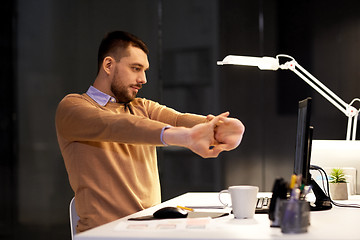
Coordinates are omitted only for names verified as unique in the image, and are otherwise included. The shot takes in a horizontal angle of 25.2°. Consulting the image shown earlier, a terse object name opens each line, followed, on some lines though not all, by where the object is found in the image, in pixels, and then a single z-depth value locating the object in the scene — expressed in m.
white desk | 2.24
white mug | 2.52
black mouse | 2.52
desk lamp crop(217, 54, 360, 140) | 3.24
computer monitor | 2.61
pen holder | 2.24
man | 2.68
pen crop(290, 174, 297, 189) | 2.28
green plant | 3.15
